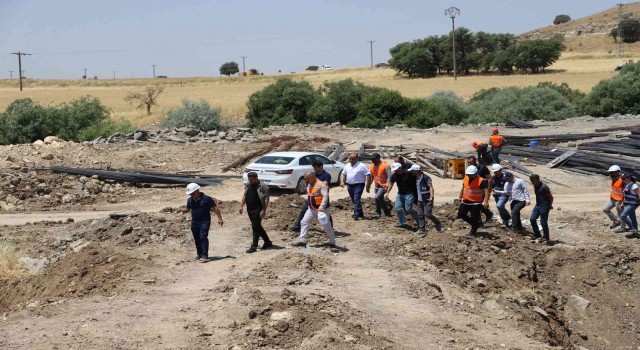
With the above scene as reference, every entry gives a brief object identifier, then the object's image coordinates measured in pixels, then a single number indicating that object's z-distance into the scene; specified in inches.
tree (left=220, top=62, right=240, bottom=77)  7062.0
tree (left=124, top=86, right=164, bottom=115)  2561.5
